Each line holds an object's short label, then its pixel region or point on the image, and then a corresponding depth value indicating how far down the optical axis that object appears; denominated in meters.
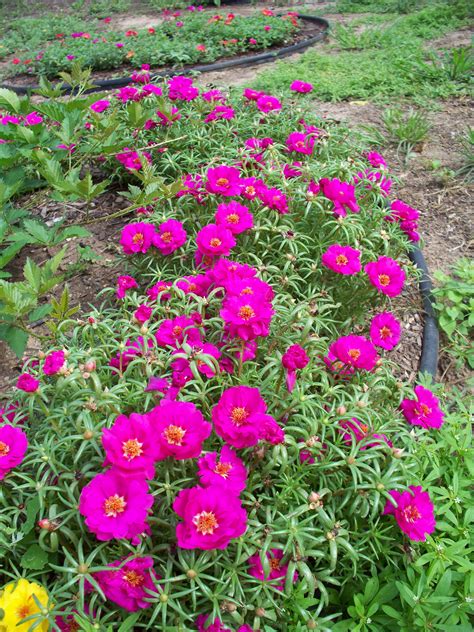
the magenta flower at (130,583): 0.44
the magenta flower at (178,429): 0.44
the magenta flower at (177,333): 0.60
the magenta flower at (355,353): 0.57
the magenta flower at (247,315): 0.52
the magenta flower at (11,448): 0.49
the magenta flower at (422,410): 0.57
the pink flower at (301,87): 1.09
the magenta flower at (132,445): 0.42
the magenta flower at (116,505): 0.42
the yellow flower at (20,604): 0.44
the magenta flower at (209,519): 0.42
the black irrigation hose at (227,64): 1.91
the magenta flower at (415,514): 0.49
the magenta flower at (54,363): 0.53
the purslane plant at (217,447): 0.45
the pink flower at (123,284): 0.74
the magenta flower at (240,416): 0.46
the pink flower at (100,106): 1.11
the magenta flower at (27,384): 0.52
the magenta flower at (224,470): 0.46
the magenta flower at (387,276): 0.69
